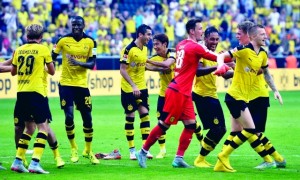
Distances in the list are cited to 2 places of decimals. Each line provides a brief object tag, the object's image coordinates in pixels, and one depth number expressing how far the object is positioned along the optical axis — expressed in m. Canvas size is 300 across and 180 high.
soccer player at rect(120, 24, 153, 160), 17.17
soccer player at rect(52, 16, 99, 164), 16.39
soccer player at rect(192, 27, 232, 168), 15.42
